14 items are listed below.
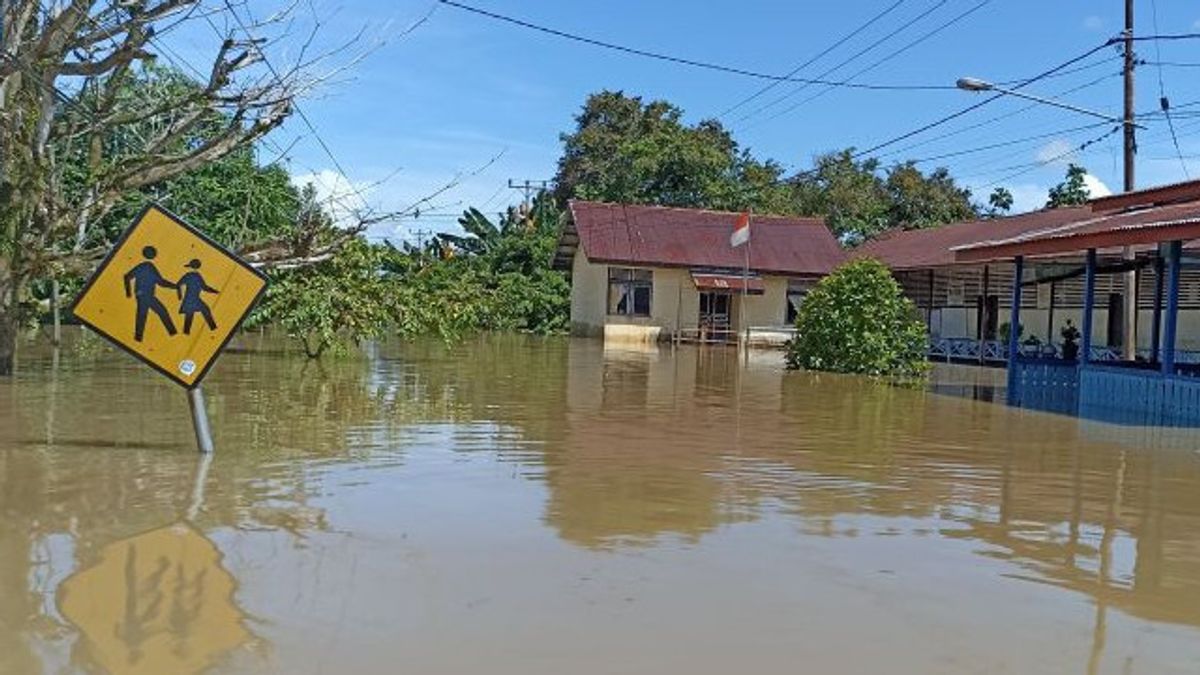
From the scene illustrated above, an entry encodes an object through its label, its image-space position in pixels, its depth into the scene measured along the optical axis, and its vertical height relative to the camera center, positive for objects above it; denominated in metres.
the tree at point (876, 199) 53.56 +7.72
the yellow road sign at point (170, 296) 8.75 +0.18
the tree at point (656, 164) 48.41 +8.34
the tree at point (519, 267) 45.59 +3.01
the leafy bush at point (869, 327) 24.19 +0.52
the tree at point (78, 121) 13.32 +2.71
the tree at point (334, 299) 20.67 +0.50
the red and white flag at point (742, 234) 35.34 +3.65
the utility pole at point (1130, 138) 21.52 +4.69
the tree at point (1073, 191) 48.66 +7.65
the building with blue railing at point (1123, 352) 15.51 +0.62
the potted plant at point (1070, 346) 22.50 +0.28
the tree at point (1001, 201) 55.28 +7.98
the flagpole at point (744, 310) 35.30 +1.15
